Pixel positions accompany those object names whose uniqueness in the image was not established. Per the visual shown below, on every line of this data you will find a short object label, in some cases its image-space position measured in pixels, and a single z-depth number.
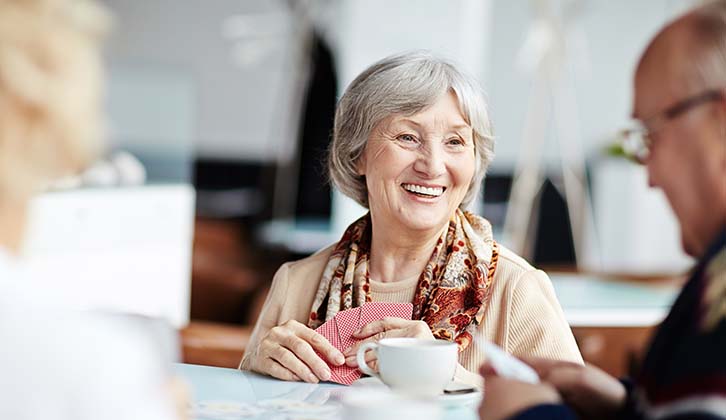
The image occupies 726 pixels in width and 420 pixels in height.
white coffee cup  1.61
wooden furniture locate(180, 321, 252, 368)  2.85
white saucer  1.66
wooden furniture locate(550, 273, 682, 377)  2.90
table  1.64
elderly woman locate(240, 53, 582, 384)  1.88
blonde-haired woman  1.14
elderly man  1.36
